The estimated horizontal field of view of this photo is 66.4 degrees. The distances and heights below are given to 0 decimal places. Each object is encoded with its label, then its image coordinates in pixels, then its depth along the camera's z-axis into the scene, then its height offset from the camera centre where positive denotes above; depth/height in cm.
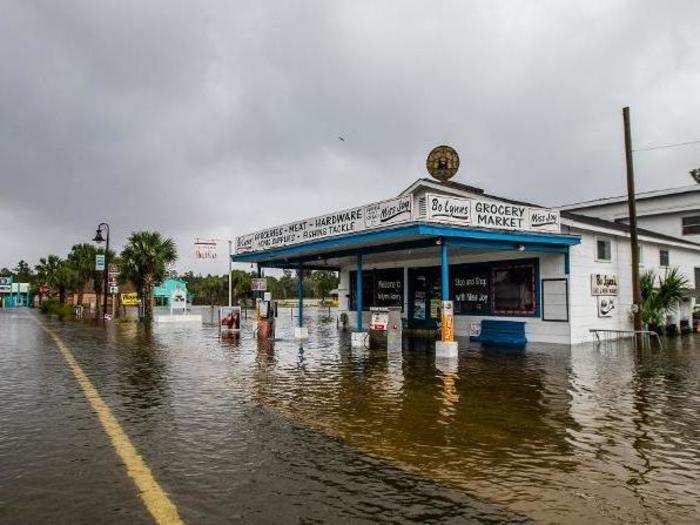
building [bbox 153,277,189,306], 6081 +105
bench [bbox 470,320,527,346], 2033 -146
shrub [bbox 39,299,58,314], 6374 -121
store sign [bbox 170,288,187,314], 4078 -37
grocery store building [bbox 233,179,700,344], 1659 +171
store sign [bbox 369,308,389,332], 1898 -89
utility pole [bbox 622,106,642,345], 1991 +246
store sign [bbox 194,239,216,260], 3506 +313
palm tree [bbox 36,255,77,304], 8138 +355
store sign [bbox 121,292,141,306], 7156 -48
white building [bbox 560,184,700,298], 3203 +532
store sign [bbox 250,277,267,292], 2766 +58
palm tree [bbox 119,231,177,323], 4366 +305
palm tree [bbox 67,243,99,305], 6812 +481
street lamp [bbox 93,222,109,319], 4016 +449
